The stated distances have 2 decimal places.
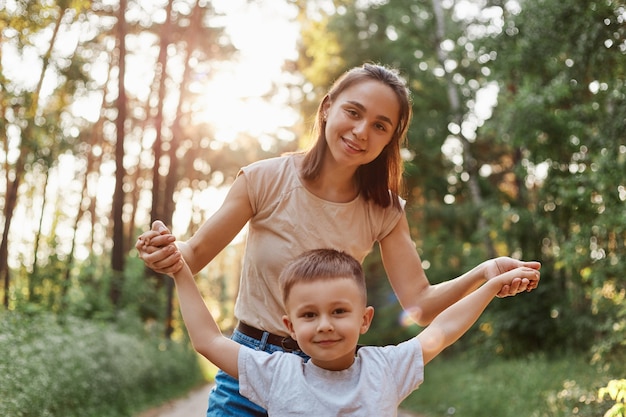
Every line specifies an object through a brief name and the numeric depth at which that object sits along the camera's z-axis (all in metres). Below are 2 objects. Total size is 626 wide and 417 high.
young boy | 2.42
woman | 2.78
